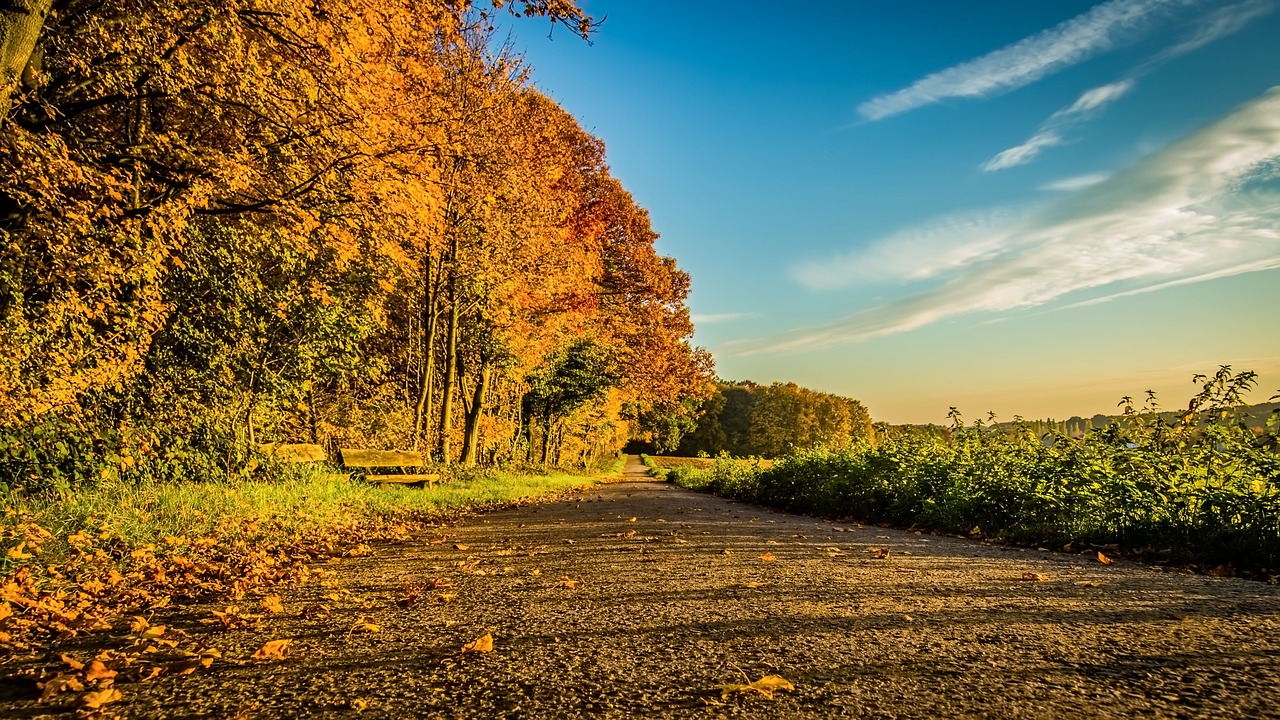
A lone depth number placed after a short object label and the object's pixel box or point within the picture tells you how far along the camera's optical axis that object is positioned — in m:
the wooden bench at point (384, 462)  9.89
